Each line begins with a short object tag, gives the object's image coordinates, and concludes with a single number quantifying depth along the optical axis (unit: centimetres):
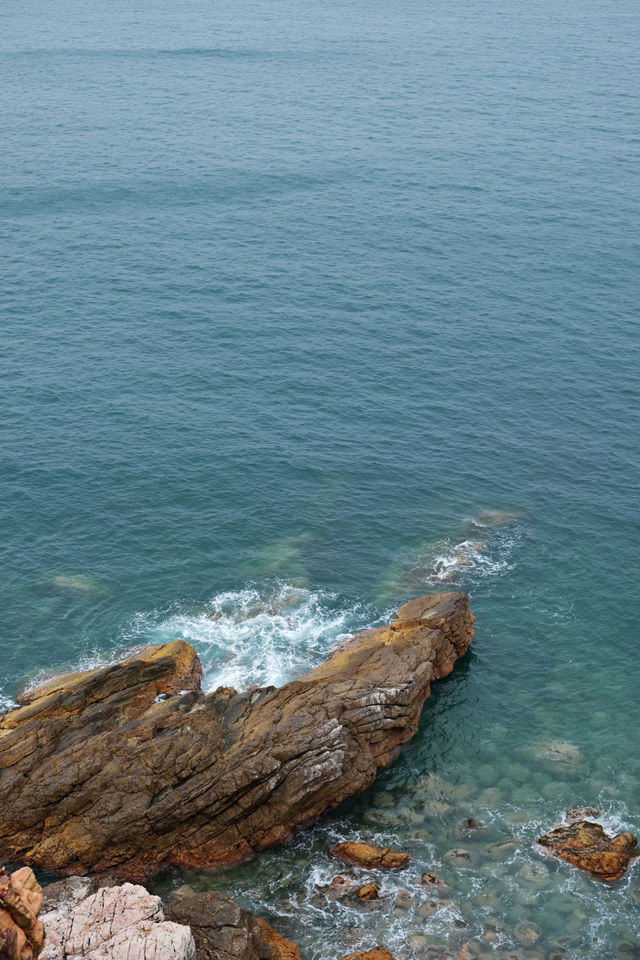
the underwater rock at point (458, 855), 7438
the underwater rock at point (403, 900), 7031
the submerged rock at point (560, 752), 8394
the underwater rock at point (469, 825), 7706
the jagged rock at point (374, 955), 6581
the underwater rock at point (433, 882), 7212
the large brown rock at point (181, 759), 7344
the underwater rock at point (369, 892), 7056
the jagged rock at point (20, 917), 4863
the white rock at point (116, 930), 5828
